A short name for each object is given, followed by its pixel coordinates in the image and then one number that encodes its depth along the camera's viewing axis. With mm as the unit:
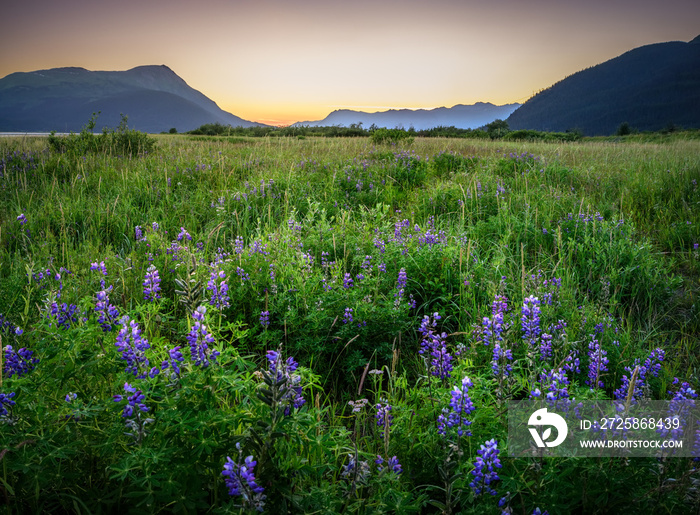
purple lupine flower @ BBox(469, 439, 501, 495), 1302
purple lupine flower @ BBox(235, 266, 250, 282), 3135
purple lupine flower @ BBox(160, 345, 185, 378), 1355
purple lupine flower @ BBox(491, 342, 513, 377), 1577
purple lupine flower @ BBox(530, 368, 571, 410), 1506
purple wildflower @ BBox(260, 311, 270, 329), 2475
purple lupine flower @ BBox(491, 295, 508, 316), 2424
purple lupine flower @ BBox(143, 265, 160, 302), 2145
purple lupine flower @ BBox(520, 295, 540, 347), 1929
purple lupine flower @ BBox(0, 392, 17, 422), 1309
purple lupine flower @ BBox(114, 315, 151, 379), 1405
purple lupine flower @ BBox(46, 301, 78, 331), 1806
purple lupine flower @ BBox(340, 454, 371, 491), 1348
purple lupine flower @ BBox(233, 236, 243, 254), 3605
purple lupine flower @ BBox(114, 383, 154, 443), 1224
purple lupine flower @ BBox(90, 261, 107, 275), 2486
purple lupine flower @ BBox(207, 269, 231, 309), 2366
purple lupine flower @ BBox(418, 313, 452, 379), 1991
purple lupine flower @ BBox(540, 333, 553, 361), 2165
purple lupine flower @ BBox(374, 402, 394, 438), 1720
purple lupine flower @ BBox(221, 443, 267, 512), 1053
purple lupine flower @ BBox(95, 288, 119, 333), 1724
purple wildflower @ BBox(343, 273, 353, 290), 3057
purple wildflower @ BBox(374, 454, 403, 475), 1463
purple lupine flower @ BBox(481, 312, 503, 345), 1900
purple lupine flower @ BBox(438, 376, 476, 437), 1457
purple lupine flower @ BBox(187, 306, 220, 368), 1330
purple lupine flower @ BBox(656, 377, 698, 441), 1445
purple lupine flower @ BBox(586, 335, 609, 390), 1997
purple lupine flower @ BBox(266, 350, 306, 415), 1182
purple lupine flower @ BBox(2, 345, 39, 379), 1623
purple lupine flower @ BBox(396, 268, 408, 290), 3051
